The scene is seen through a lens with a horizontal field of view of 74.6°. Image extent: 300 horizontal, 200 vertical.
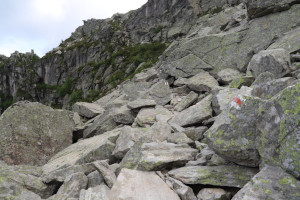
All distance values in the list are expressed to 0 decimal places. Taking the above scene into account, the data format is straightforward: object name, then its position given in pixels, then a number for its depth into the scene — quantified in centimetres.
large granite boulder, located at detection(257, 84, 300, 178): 392
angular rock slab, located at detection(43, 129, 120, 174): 942
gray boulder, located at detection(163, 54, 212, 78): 1744
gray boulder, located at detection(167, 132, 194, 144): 773
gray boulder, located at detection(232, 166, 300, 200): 379
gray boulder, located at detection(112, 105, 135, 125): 1382
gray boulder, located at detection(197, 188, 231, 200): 475
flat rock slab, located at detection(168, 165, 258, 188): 497
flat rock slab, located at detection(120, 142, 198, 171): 599
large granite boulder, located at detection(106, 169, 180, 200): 505
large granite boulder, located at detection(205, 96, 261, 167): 499
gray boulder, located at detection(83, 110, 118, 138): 1443
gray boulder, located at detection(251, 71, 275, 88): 855
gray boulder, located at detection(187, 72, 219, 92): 1368
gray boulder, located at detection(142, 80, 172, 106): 1520
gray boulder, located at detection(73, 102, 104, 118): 1808
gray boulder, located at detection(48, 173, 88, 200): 631
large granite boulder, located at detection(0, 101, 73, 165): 1218
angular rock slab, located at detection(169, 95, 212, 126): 945
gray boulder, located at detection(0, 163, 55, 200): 696
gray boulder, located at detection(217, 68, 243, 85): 1414
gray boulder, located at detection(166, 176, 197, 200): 497
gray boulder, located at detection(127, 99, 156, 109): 1371
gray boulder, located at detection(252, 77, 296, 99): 615
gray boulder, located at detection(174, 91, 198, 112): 1289
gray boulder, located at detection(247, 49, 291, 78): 1025
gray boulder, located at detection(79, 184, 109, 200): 552
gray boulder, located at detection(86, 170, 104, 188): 669
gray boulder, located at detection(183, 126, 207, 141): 840
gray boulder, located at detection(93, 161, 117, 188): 634
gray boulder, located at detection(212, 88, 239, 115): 914
